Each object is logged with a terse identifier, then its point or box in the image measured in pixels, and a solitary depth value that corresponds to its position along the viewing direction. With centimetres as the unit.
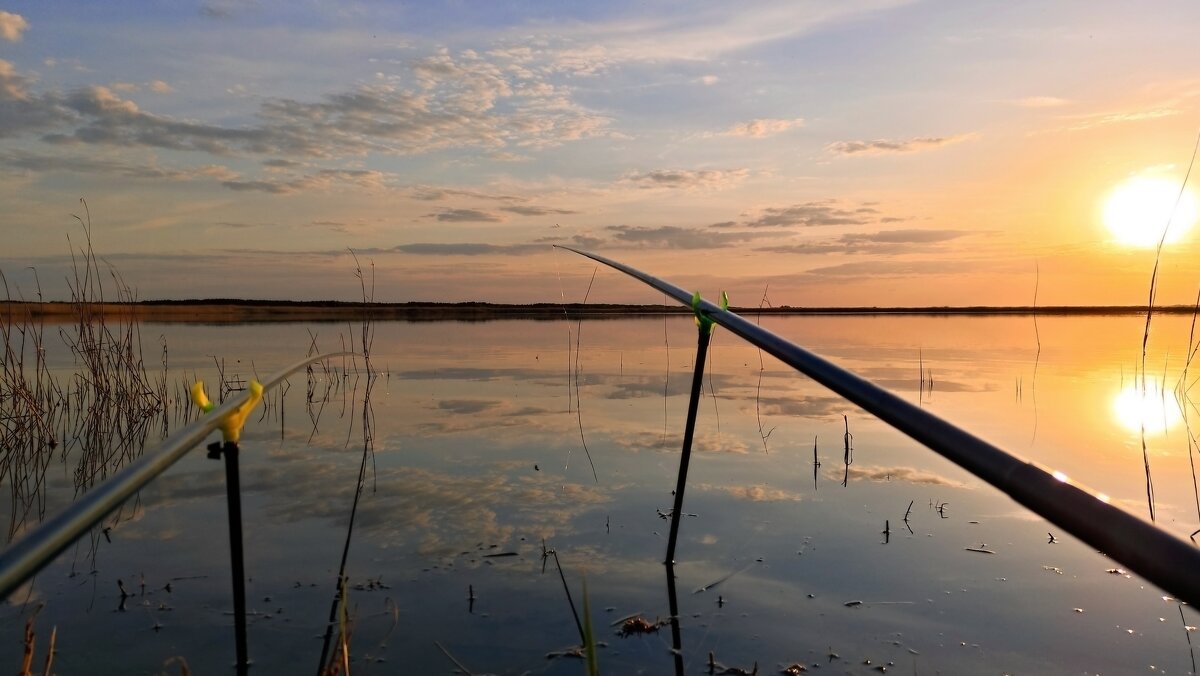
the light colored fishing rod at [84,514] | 106
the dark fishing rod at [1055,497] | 74
